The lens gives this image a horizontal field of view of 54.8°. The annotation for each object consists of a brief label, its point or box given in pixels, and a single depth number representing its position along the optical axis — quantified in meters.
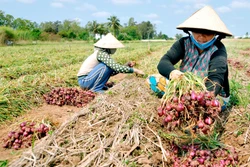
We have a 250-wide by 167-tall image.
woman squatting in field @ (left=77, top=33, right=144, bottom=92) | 4.39
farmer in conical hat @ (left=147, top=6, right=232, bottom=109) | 2.57
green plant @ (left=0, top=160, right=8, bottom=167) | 2.16
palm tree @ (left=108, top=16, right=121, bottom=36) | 52.22
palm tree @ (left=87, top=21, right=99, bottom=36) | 55.38
